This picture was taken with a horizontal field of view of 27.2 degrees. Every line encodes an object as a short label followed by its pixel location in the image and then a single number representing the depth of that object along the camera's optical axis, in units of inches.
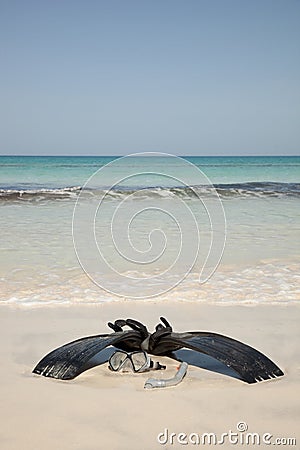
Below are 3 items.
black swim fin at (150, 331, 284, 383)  126.4
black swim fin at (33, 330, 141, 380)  128.7
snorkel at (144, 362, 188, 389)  124.2
